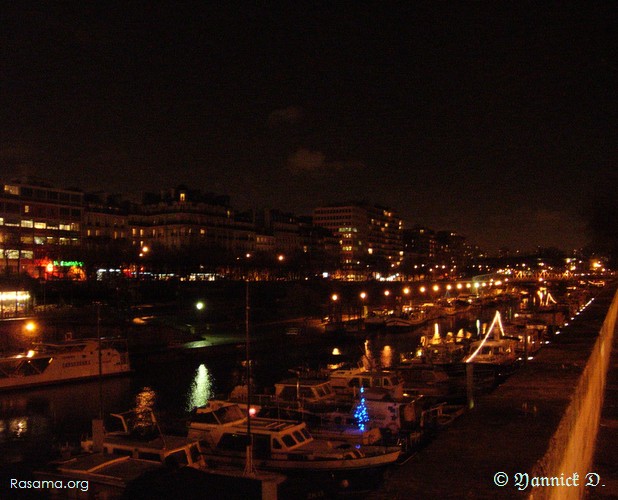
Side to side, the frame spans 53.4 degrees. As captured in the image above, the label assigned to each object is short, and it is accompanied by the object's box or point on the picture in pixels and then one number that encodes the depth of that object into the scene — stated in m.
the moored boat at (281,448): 16.11
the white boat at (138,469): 12.73
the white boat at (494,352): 30.73
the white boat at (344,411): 18.78
